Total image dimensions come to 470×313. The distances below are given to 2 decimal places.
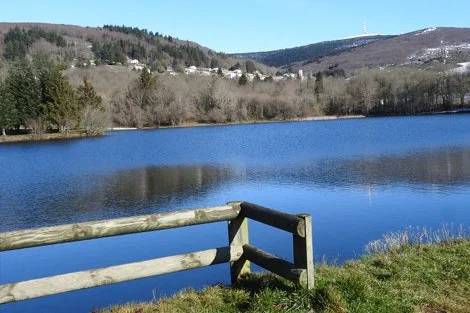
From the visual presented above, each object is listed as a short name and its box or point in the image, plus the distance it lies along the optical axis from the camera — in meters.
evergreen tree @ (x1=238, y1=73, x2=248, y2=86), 147.65
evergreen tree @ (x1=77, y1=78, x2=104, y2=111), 87.69
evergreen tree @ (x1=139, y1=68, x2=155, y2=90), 114.25
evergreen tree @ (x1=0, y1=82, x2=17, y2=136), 77.00
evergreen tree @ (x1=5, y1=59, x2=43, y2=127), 79.75
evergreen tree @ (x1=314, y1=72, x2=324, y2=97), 134.75
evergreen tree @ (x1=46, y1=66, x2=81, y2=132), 80.31
